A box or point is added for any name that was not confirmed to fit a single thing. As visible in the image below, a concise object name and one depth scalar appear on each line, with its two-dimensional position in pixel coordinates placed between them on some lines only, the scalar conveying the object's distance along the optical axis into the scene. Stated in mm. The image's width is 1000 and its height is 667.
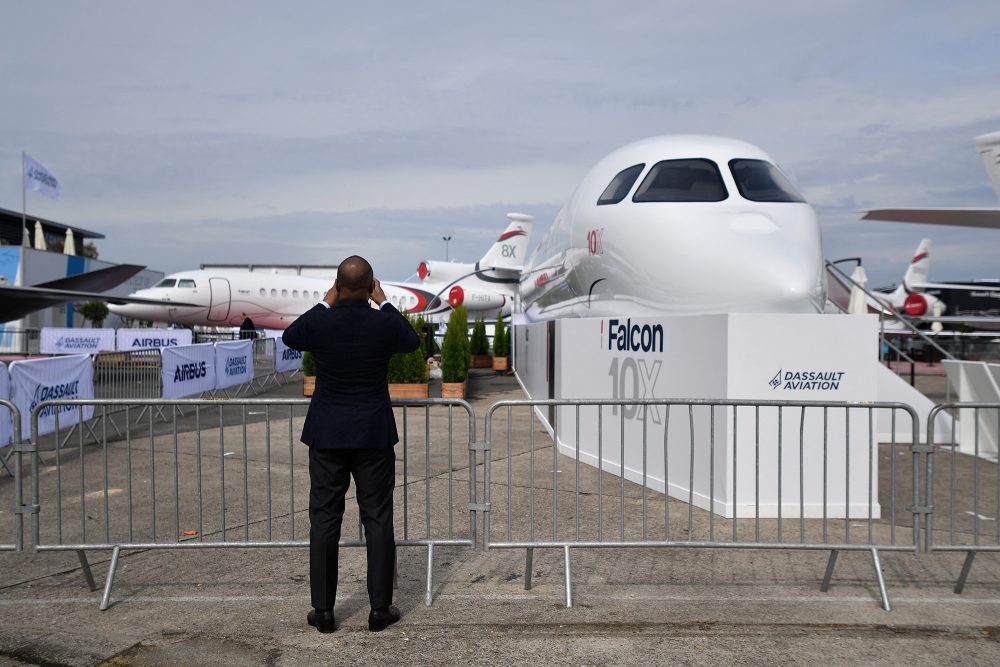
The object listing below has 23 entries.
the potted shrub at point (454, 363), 15352
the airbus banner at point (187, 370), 12070
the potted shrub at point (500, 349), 23953
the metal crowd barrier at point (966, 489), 4441
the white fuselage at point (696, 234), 7016
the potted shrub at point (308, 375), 15578
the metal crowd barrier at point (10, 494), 4457
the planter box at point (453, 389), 15312
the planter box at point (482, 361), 25656
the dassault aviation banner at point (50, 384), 8281
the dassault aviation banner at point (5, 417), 7813
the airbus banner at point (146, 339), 23391
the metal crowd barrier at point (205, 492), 4586
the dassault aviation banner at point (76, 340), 23422
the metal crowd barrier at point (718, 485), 5707
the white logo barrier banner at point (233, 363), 14836
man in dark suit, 3854
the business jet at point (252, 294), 31094
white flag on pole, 34688
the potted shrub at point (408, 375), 14344
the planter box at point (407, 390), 14349
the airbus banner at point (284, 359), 20641
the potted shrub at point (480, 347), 25692
